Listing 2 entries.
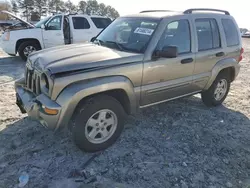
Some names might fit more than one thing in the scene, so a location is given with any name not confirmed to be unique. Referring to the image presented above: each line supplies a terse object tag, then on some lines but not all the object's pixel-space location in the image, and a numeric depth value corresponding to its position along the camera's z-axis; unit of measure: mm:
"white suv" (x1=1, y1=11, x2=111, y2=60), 8633
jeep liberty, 2857
